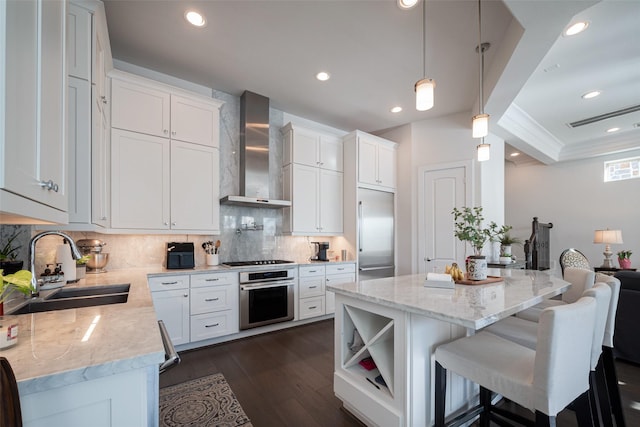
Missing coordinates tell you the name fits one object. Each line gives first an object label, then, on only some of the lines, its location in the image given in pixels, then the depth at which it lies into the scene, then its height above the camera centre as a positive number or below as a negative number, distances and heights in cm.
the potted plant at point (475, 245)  200 -22
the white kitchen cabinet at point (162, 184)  273 +36
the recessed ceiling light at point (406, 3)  209 +164
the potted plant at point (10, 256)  165 -26
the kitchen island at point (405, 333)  141 -73
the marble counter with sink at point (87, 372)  73 -44
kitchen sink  152 -52
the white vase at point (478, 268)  202 -40
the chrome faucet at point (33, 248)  147 -17
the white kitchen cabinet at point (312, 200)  403 +24
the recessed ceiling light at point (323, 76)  319 +165
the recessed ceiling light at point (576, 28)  229 +159
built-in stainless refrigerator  432 -31
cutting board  196 -48
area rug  185 -139
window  517 +87
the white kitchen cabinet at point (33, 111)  69 +33
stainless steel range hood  362 +89
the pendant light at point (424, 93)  178 +80
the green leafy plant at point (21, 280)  95 -22
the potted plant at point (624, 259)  481 -80
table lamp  486 -44
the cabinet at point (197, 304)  276 -93
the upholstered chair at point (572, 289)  187 -52
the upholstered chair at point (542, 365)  109 -72
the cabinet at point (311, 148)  404 +104
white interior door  413 +3
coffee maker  419 -55
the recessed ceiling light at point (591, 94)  352 +156
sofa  257 -101
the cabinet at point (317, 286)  371 -97
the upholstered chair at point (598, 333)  143 -76
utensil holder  336 -52
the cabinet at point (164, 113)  275 +114
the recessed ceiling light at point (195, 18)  230 +170
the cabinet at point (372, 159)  433 +92
